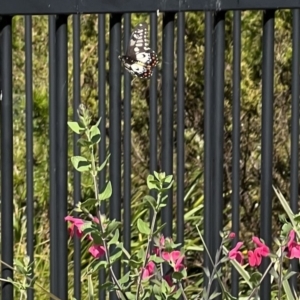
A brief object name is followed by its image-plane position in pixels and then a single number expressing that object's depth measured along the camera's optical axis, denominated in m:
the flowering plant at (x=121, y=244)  5.44
